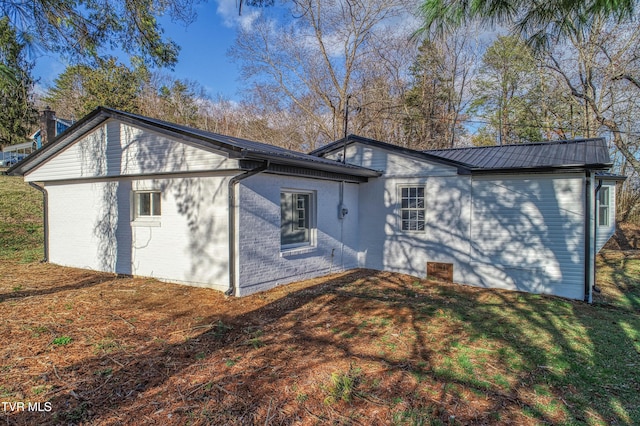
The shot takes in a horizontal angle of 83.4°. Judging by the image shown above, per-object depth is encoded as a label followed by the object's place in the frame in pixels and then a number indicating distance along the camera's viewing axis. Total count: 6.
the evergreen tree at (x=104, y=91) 22.75
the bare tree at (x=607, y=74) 11.99
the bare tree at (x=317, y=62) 18.03
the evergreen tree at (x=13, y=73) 4.97
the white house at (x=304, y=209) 6.72
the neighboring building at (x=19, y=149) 29.71
